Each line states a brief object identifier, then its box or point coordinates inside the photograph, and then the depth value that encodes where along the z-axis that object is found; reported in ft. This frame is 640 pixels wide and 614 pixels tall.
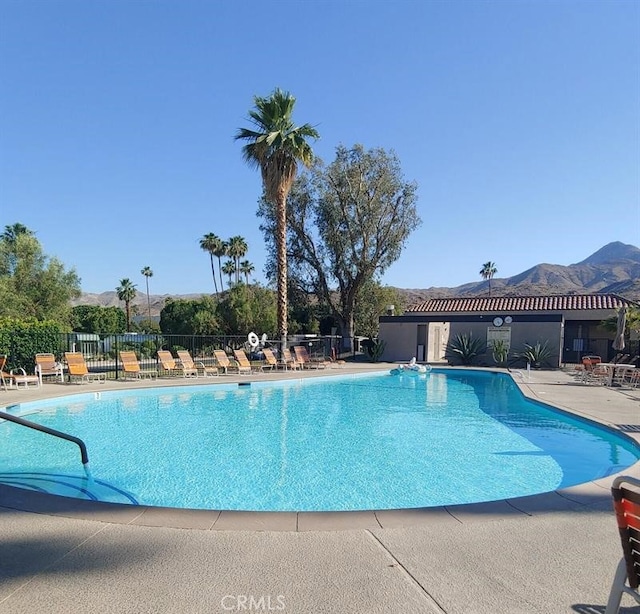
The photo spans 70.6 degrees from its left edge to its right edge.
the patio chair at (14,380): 39.15
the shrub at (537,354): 70.90
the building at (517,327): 74.90
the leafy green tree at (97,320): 140.56
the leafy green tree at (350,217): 88.79
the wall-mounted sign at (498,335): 76.64
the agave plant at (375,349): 83.10
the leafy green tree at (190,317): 96.48
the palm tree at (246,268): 163.63
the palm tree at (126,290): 186.50
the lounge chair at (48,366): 43.60
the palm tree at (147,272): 221.05
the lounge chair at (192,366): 51.49
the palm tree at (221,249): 149.07
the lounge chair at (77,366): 44.11
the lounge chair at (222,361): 56.08
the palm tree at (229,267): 160.04
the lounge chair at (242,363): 56.75
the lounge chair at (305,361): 64.27
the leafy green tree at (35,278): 69.51
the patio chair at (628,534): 6.86
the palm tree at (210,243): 147.33
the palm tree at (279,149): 62.54
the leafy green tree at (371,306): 99.96
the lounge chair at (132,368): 48.80
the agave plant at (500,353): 72.95
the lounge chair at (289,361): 62.54
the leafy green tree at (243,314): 94.68
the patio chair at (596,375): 48.02
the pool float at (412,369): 66.03
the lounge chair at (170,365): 50.16
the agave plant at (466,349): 76.54
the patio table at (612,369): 45.96
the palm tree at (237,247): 150.00
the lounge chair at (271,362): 61.67
